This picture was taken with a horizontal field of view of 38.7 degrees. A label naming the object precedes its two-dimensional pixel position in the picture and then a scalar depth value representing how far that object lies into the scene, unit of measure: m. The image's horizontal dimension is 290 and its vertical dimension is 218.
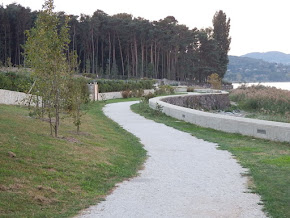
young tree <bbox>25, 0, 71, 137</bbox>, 11.45
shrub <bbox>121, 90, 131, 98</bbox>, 40.77
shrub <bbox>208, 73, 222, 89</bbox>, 70.31
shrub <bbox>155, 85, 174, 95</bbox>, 44.64
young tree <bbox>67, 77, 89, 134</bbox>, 12.71
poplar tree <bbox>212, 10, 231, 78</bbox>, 90.38
